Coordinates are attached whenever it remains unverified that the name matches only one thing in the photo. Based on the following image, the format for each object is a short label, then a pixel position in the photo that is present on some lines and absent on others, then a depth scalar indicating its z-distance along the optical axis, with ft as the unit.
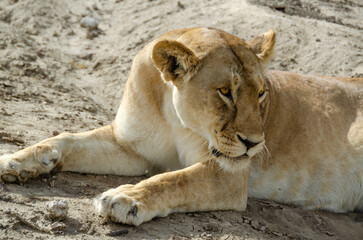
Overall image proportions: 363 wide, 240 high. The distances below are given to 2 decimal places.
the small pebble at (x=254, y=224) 23.41
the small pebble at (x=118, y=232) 19.37
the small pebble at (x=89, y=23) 50.49
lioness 22.18
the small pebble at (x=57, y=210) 19.21
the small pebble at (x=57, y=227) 18.65
